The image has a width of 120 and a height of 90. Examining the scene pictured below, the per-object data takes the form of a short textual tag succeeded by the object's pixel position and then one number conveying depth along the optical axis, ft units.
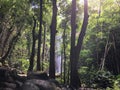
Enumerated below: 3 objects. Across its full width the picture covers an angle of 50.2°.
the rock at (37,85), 17.42
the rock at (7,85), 18.77
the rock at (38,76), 20.56
